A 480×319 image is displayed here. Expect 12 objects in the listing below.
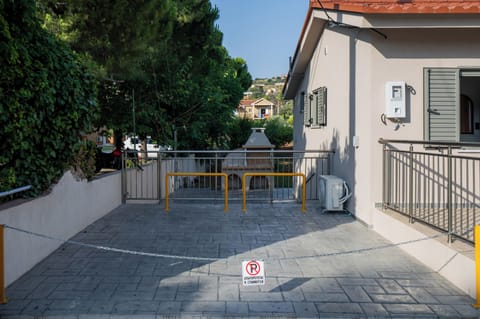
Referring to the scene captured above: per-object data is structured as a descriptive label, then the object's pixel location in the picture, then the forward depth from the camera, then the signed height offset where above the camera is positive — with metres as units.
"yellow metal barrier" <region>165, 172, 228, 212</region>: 9.16 -0.65
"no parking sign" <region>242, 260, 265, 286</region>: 4.14 -1.18
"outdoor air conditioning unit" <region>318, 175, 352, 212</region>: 8.49 -0.85
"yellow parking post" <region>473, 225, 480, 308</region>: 3.96 -0.99
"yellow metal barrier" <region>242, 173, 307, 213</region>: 8.95 -0.74
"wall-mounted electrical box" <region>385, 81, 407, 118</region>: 7.13 +0.83
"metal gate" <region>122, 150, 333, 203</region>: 10.16 -0.73
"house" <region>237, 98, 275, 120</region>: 80.17 +8.27
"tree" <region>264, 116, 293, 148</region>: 32.22 +1.34
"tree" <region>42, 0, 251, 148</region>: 8.61 +2.33
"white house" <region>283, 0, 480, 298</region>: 6.91 +1.28
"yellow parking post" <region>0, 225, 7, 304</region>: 4.08 -1.14
